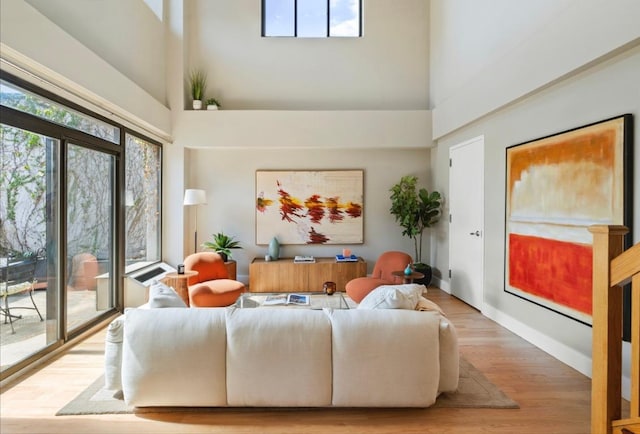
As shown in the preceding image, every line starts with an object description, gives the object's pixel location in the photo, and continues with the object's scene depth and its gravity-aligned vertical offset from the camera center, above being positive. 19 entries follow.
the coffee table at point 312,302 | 3.90 -0.99
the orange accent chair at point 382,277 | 4.62 -0.85
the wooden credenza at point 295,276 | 5.95 -0.99
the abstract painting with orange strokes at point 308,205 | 6.58 +0.15
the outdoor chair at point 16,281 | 2.93 -0.56
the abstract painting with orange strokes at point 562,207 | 2.86 +0.06
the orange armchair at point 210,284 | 4.30 -0.87
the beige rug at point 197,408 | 2.55 -1.32
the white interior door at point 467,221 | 4.89 -0.10
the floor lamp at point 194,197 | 5.76 +0.25
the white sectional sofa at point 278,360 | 2.41 -0.94
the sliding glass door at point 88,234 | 3.84 -0.23
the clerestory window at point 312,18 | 6.52 +3.40
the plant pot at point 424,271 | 6.04 -0.92
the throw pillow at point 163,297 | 2.68 -0.61
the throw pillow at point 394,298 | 2.64 -0.60
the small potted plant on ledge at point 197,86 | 6.17 +2.14
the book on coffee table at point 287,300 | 4.01 -0.95
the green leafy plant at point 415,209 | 6.08 +0.08
